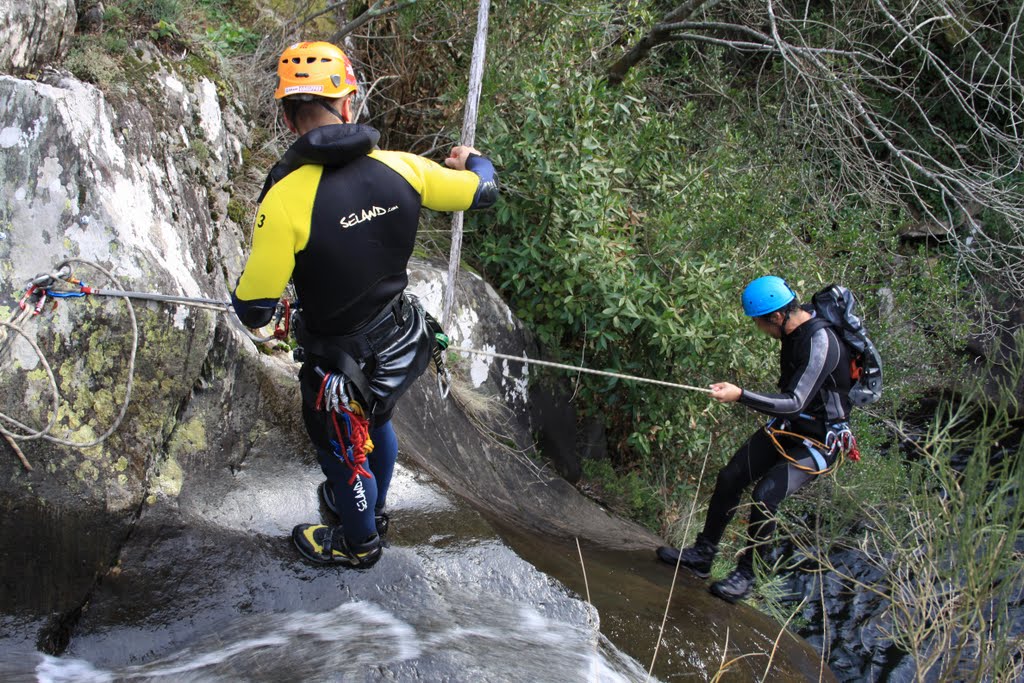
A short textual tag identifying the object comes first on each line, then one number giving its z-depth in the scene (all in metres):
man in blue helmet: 4.29
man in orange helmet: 2.63
